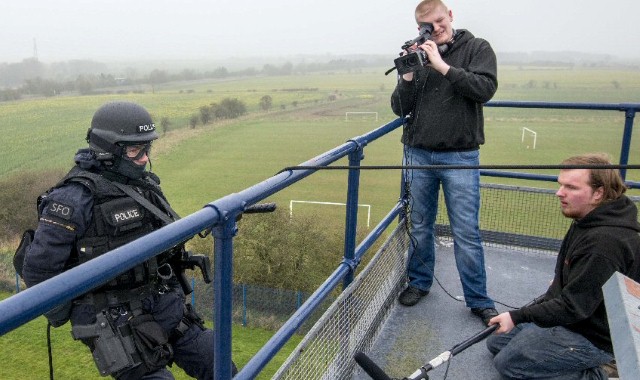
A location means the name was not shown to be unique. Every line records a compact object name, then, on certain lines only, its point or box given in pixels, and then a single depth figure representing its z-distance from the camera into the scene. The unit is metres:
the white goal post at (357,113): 117.69
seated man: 2.63
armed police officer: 2.62
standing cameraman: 3.53
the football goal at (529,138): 93.76
